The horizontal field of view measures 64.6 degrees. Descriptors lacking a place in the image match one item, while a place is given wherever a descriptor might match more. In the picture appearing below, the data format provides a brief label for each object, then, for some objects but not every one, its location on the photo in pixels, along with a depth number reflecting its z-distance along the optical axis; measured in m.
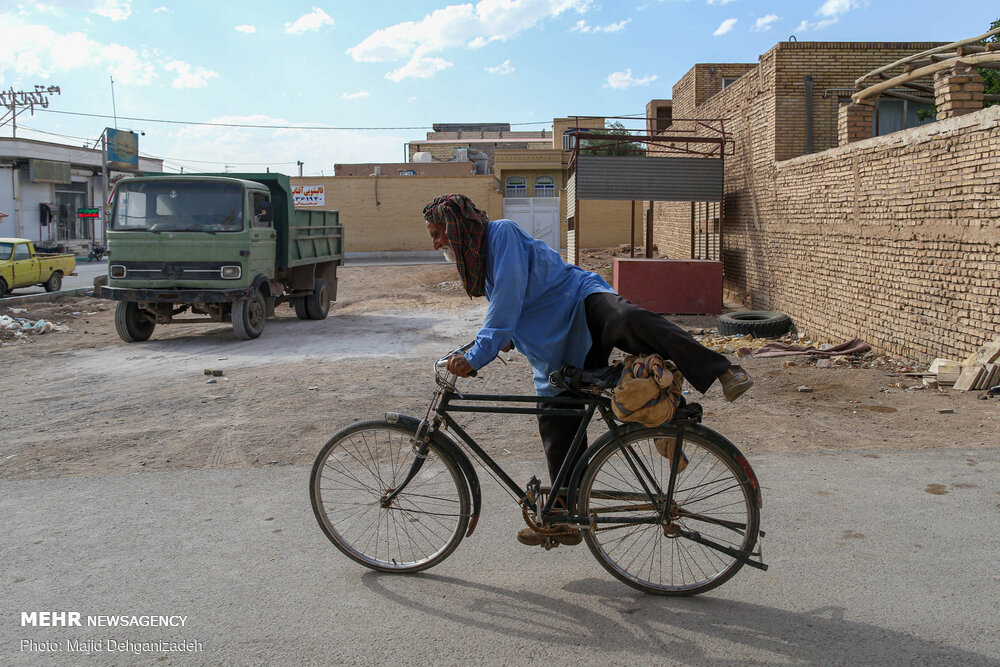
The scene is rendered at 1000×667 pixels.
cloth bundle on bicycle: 3.03
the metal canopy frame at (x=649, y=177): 15.41
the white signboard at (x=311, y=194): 37.91
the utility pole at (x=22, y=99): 47.78
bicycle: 3.21
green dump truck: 11.30
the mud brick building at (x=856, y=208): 7.97
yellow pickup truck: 18.98
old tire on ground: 11.88
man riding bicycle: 3.21
